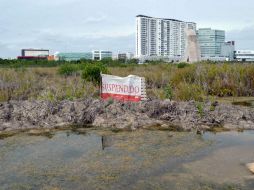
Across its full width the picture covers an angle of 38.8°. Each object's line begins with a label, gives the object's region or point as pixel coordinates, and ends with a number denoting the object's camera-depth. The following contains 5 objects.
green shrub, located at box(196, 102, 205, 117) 6.45
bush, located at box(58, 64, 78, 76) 15.18
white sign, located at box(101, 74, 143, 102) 7.81
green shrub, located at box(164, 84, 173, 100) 8.24
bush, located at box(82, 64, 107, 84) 10.96
